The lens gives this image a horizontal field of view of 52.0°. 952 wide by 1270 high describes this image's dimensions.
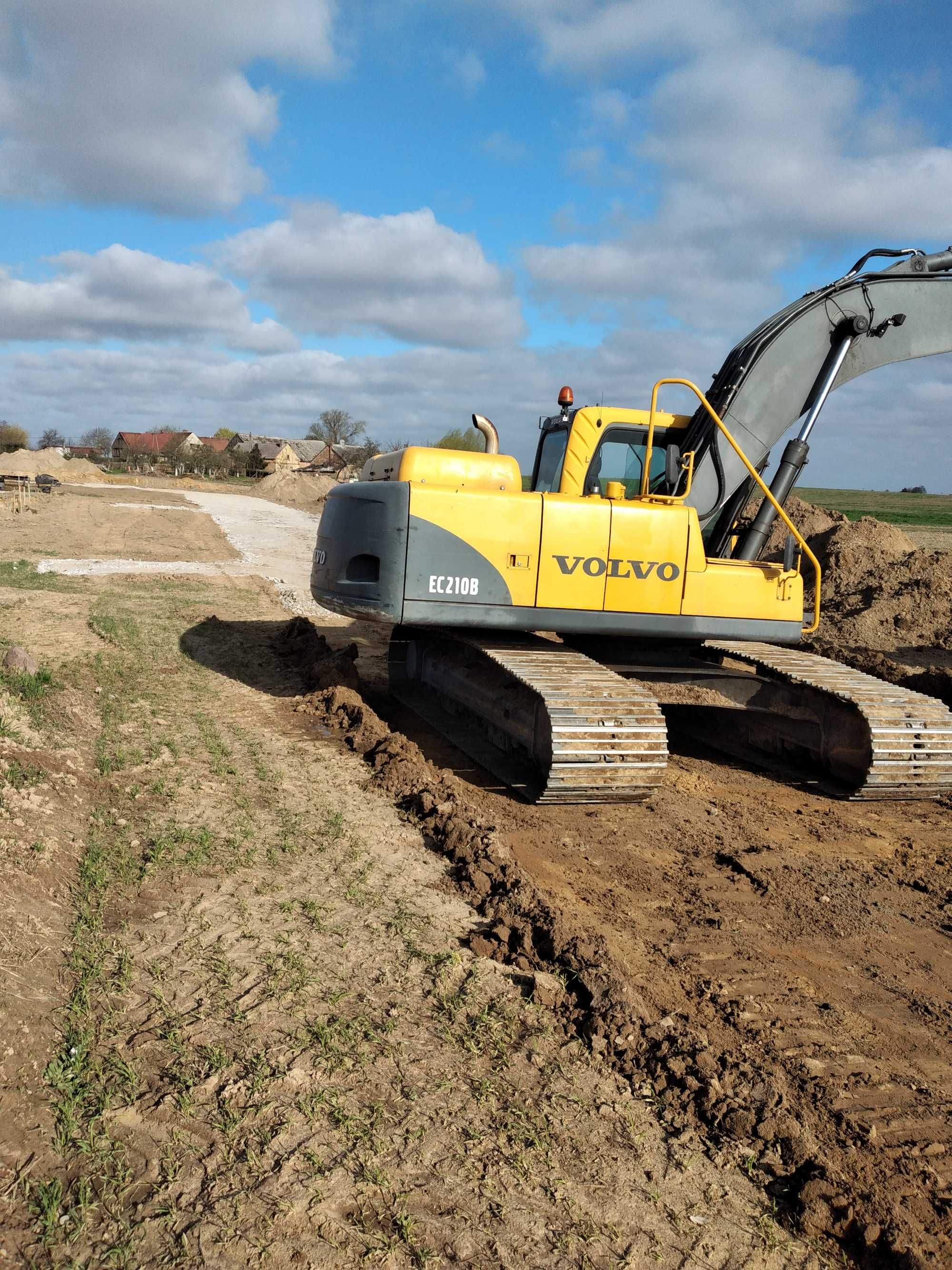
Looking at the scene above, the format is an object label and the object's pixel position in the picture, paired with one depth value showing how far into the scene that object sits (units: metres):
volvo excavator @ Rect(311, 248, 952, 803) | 6.67
